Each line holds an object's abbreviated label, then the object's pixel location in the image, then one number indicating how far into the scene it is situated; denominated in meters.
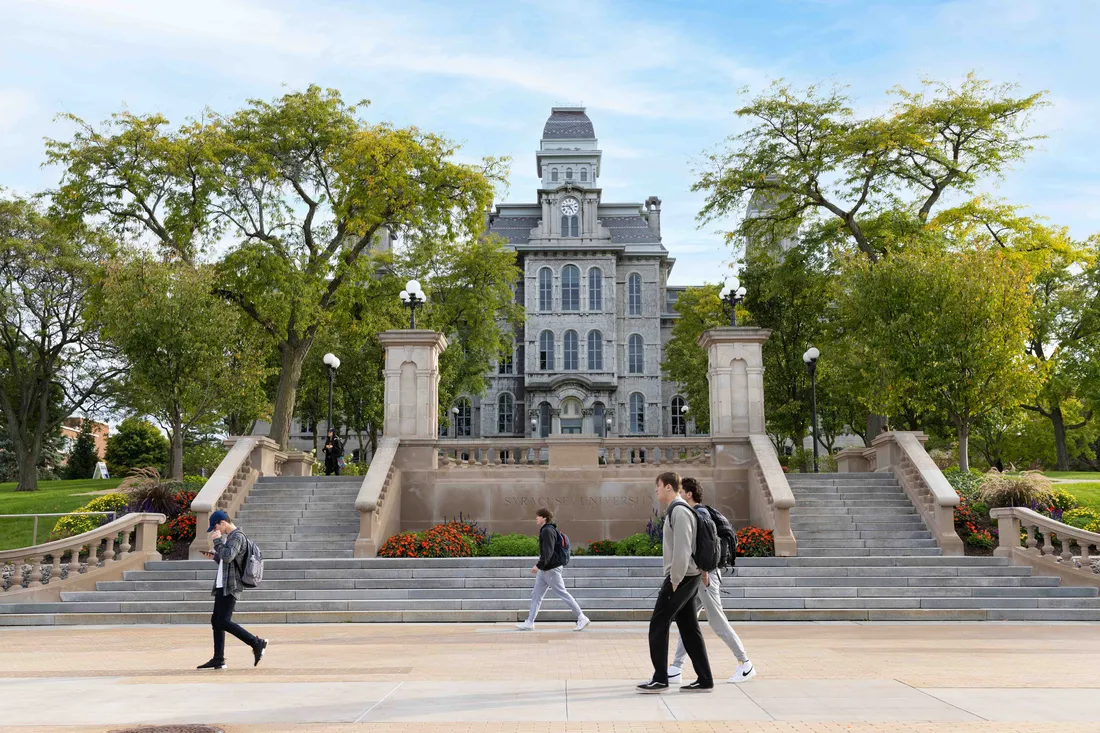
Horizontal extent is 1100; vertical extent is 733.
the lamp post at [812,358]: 27.53
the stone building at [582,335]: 64.12
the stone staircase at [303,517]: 20.17
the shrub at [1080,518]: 19.28
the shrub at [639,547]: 19.67
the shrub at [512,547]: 19.27
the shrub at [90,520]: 21.05
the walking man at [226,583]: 9.86
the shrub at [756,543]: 19.02
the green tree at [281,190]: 29.84
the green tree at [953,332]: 24.17
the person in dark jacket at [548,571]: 13.41
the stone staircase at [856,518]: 19.52
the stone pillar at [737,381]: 23.17
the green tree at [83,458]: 53.75
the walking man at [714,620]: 8.41
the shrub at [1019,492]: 20.45
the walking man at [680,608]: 8.00
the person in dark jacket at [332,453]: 26.94
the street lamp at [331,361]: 28.23
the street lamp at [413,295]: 23.53
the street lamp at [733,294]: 23.98
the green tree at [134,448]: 51.38
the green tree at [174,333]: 25.91
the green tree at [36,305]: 38.59
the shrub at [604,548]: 20.45
